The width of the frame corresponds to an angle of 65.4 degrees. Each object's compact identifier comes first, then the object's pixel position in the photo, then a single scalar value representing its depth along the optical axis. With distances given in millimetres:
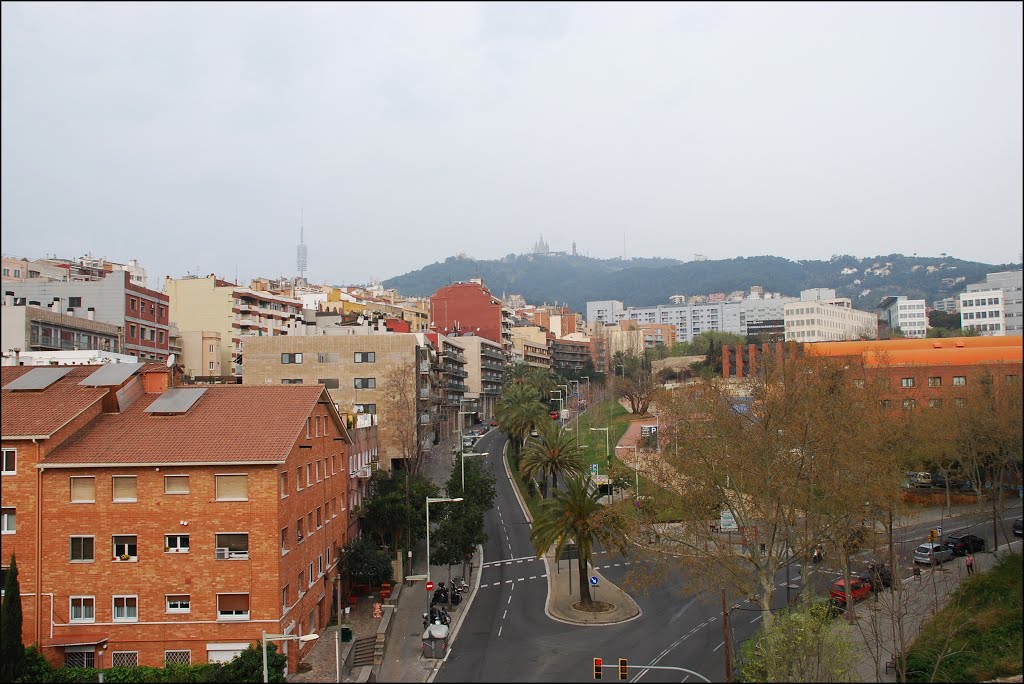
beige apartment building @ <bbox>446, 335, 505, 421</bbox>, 115625
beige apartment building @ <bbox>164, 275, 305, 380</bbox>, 88188
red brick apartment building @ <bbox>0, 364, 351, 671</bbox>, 28453
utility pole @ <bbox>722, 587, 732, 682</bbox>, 21747
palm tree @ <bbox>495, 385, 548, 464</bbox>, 71188
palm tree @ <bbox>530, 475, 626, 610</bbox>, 38562
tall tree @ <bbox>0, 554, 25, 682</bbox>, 25406
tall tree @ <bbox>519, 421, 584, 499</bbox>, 56094
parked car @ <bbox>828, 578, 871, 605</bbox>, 38781
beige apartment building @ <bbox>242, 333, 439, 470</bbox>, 63100
